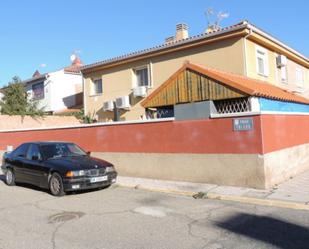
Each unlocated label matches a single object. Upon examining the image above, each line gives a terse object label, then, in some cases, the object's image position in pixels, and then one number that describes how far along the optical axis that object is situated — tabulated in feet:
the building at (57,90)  69.13
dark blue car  22.63
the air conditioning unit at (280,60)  44.38
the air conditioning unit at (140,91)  44.16
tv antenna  59.31
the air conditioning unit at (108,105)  48.02
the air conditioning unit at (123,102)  45.68
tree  59.23
